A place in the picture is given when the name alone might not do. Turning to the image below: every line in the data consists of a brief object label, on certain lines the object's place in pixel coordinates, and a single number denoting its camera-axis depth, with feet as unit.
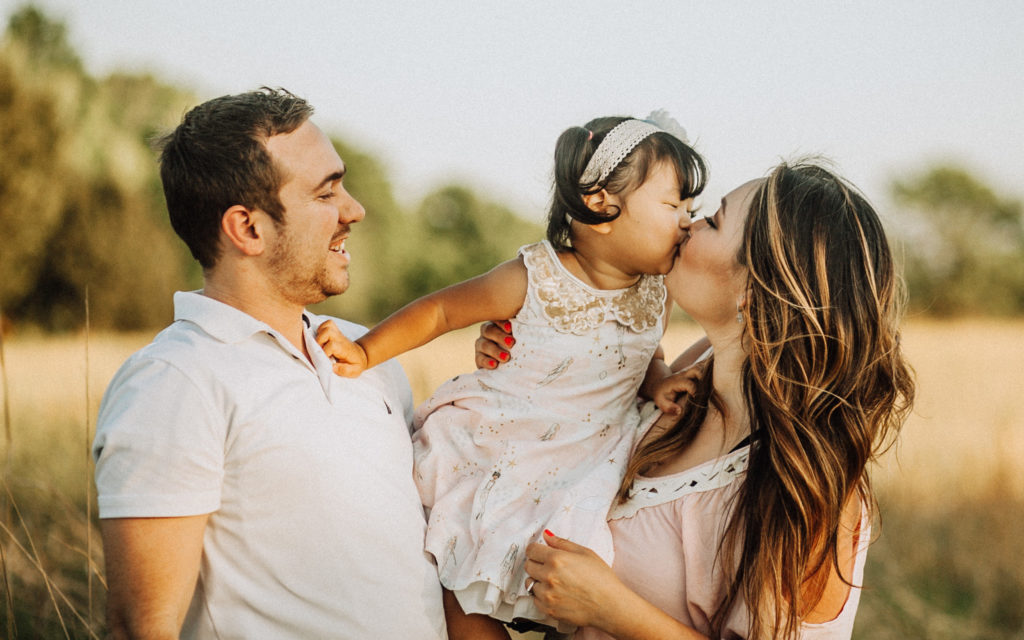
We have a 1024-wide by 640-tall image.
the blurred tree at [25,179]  51.49
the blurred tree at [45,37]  64.97
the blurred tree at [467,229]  121.08
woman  7.14
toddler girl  8.48
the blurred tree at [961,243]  96.27
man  6.56
